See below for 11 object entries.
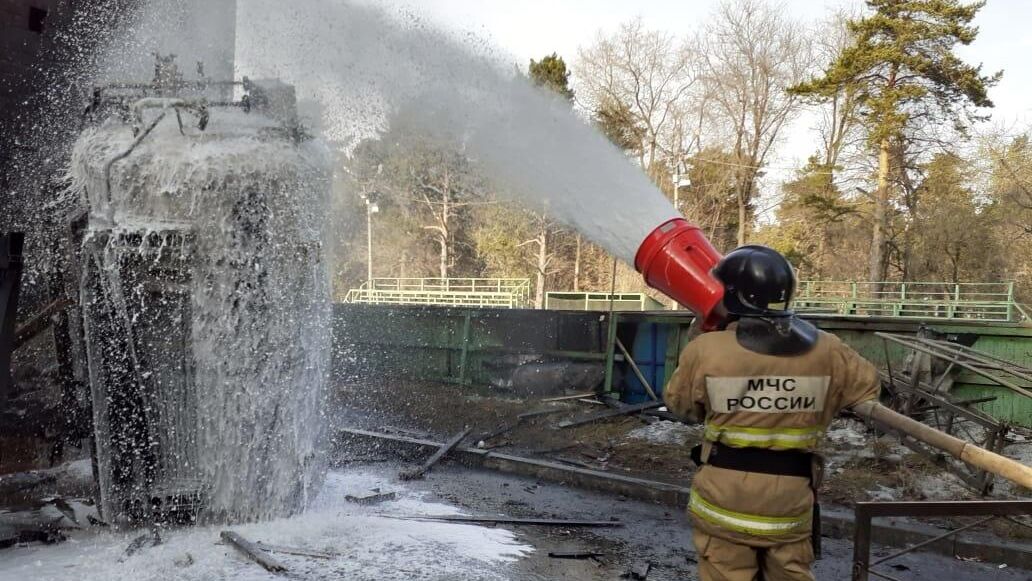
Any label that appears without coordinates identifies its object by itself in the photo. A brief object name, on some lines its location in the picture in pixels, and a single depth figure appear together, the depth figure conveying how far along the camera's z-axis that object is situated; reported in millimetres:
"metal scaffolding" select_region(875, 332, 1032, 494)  6648
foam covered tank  5012
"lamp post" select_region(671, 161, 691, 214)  27289
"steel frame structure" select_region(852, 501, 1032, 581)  2936
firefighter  2611
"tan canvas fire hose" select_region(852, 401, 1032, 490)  2508
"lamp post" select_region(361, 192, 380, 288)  35366
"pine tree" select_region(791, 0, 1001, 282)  24266
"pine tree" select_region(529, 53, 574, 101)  33844
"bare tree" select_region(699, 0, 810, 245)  32031
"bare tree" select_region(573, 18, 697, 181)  31562
